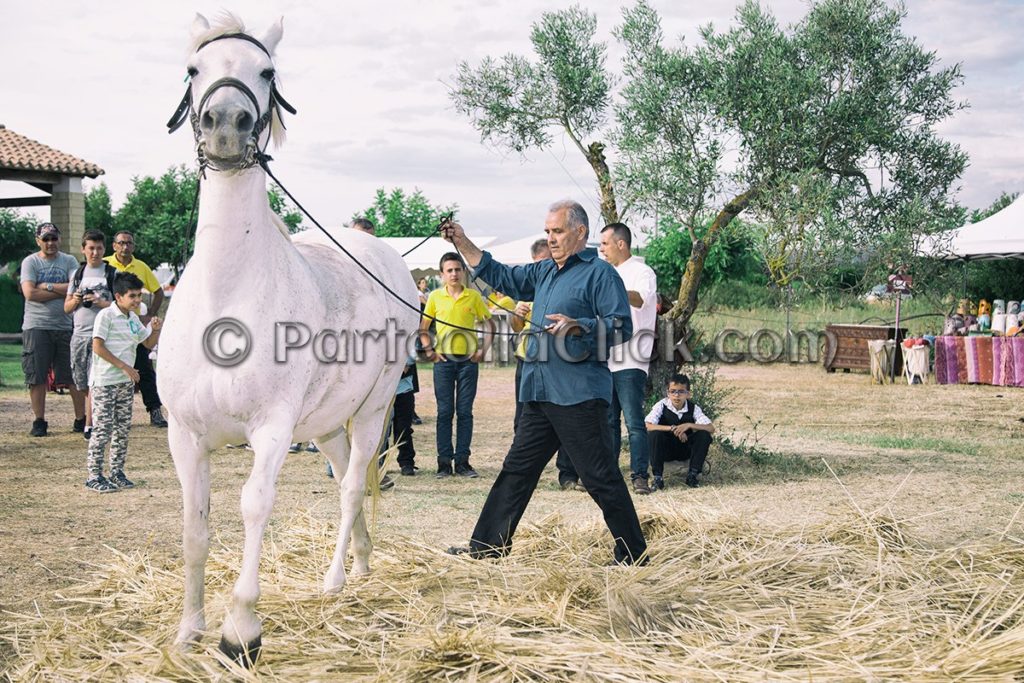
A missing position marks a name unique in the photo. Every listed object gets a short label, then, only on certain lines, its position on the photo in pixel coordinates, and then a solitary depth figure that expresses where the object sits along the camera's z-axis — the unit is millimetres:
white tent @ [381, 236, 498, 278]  21609
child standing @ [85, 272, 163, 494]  7074
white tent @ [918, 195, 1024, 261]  16078
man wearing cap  9367
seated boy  7742
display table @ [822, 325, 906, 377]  17969
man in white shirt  7152
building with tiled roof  21156
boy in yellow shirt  8023
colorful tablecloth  15789
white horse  3426
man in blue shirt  4719
